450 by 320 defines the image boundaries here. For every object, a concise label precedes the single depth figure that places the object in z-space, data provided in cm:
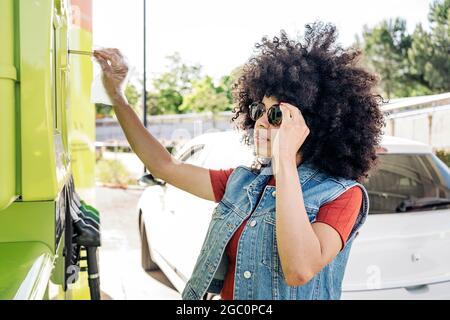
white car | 170
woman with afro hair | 114
